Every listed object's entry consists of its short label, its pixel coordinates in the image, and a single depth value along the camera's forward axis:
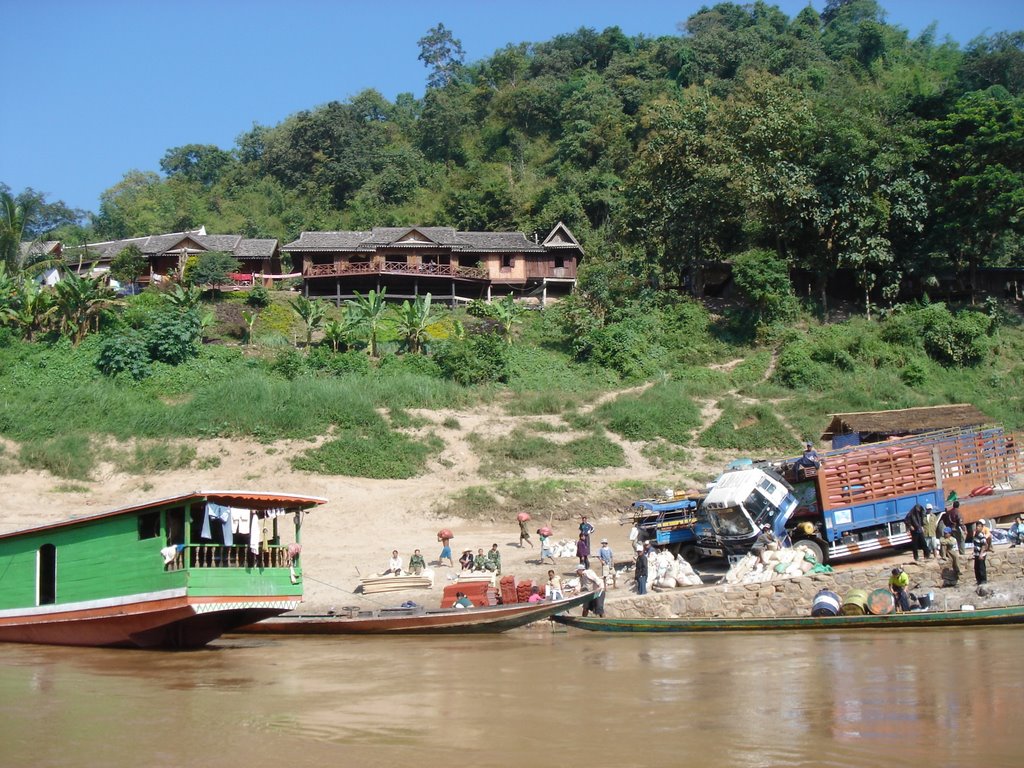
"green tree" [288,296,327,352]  42.87
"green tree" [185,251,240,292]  48.97
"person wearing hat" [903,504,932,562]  20.97
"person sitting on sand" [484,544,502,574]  23.25
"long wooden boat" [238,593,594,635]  18.91
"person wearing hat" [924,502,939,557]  20.69
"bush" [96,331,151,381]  37.81
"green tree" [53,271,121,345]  40.69
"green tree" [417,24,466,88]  99.12
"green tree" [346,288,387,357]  42.00
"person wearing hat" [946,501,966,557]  20.34
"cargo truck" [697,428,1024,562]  20.58
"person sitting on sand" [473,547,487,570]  23.27
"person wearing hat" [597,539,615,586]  22.43
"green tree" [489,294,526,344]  44.31
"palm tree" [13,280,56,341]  40.88
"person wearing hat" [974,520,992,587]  18.53
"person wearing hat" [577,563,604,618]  19.45
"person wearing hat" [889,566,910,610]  17.23
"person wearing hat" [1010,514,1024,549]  20.89
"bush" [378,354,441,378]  39.41
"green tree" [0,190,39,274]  44.75
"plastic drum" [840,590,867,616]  17.34
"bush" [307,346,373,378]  39.22
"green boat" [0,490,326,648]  17.05
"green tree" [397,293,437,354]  41.62
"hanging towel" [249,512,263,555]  17.81
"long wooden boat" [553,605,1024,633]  15.87
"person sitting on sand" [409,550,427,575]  23.38
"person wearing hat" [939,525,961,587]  18.95
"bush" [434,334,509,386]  38.75
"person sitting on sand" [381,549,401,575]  23.25
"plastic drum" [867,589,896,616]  17.39
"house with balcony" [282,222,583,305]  51.28
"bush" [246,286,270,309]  48.34
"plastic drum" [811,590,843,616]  17.48
